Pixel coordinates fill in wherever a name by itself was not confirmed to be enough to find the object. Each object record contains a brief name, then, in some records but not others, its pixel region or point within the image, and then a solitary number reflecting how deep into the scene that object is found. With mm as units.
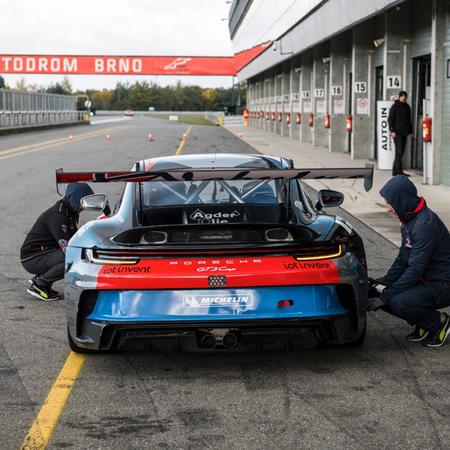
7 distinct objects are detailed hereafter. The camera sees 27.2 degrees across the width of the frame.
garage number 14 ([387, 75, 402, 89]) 21891
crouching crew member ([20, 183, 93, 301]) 7199
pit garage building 17578
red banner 93062
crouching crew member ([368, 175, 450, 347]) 5754
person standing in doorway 19438
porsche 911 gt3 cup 5023
